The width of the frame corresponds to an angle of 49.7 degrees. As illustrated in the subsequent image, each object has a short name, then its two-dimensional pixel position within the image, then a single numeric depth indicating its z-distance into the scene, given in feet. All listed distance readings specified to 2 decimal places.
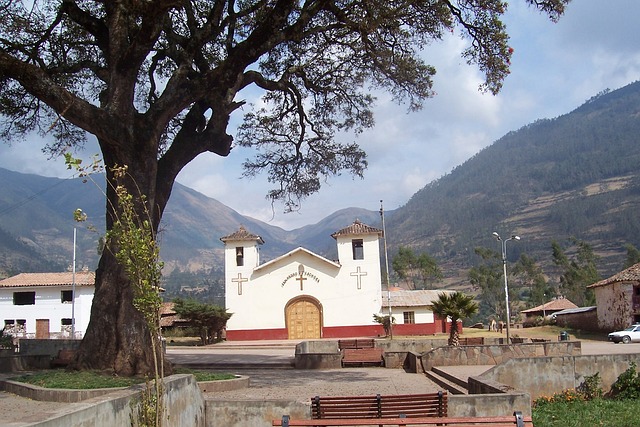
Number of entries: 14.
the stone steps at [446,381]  42.97
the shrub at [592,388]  38.91
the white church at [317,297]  145.59
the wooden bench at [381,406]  27.02
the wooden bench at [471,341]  83.04
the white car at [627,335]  108.27
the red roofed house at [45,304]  168.96
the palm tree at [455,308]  74.02
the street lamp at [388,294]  125.72
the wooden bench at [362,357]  67.62
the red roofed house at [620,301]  124.26
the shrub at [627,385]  37.14
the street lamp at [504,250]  114.79
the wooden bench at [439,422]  22.36
